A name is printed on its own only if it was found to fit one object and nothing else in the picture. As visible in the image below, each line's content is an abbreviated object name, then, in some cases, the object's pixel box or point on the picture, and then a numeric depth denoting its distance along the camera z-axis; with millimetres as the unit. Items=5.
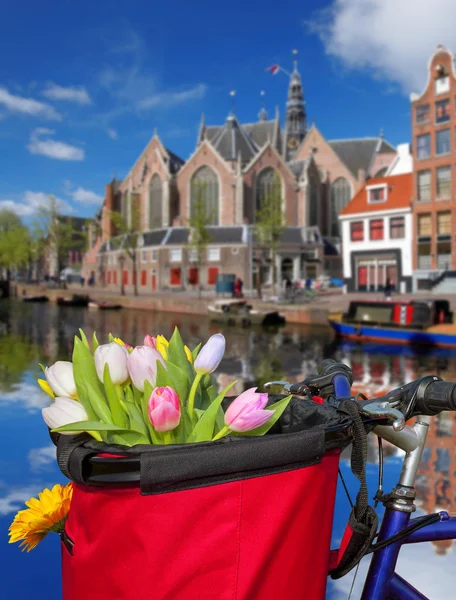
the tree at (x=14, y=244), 68688
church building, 46781
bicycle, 1245
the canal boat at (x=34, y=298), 43844
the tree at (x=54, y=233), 57938
